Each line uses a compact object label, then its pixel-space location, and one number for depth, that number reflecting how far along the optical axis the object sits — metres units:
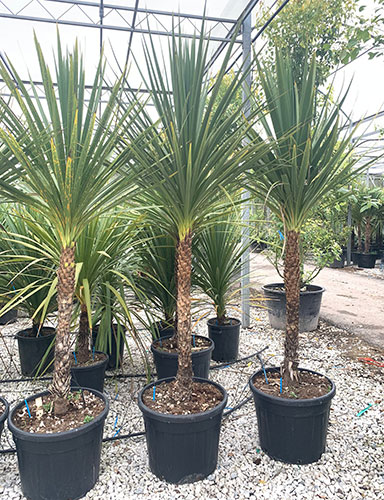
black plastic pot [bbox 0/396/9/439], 1.48
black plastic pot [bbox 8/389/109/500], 1.33
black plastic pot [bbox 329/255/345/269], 7.28
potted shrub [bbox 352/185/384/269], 6.91
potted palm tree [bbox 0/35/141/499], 1.29
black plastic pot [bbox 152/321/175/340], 2.59
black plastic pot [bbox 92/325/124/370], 2.60
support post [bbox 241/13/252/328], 3.22
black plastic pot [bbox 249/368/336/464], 1.58
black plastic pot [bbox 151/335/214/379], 2.11
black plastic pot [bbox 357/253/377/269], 7.12
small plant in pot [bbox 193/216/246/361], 2.48
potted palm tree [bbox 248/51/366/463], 1.60
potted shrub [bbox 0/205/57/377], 2.21
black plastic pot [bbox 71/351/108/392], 1.99
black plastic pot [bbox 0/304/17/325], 3.76
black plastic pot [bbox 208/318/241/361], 2.71
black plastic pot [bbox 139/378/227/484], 1.46
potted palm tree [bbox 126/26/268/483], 1.42
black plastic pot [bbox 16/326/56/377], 2.45
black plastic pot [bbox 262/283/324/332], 3.32
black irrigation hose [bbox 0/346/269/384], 2.36
